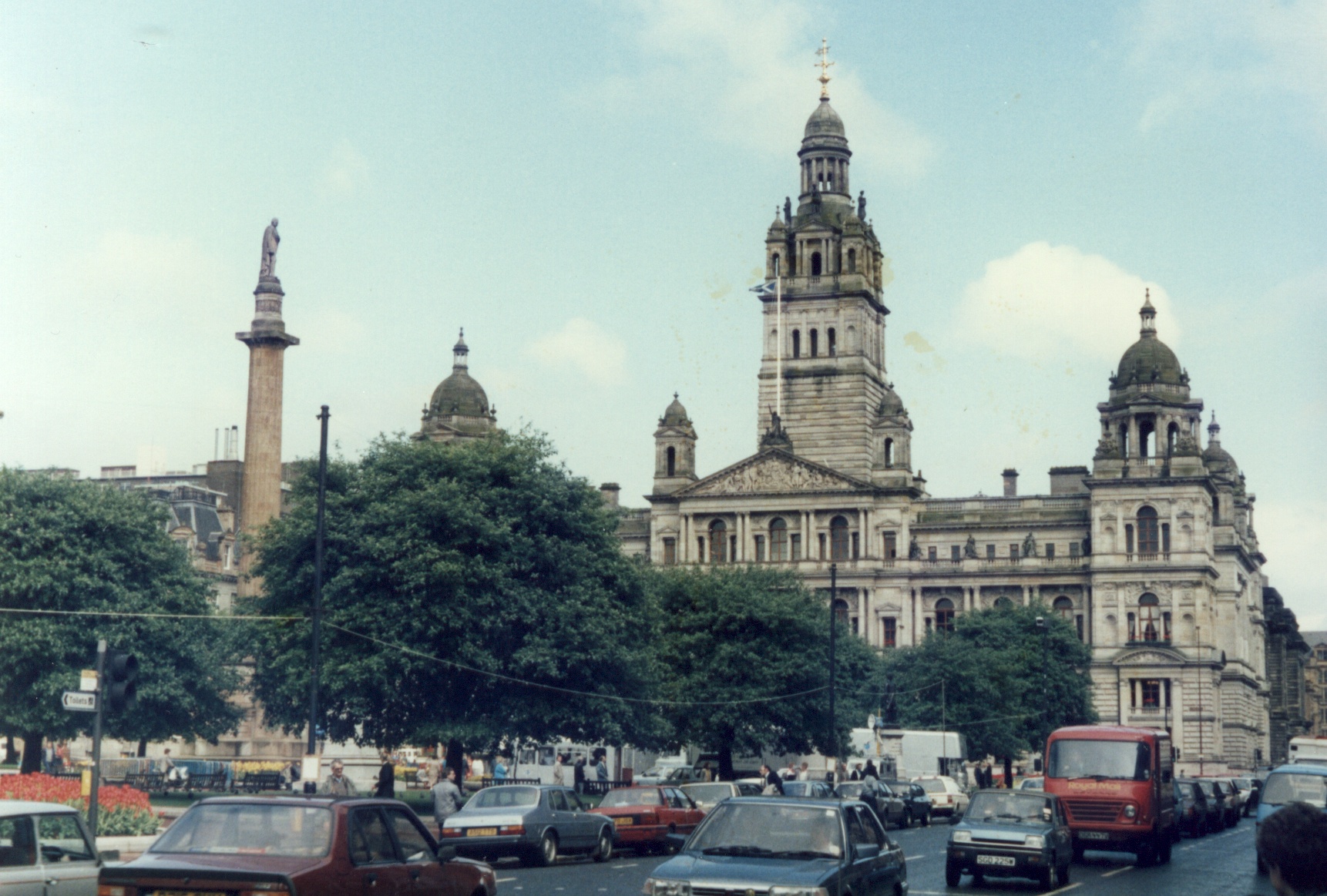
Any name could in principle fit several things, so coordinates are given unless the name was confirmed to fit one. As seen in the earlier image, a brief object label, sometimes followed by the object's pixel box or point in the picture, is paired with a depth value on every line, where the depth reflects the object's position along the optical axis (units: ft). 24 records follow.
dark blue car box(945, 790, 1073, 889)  89.81
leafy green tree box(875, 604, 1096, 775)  285.64
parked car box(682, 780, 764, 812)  124.88
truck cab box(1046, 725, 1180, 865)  113.91
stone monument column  226.17
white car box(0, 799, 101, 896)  49.01
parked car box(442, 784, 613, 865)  98.99
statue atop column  234.58
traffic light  68.64
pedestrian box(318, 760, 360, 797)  101.60
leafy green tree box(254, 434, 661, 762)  162.71
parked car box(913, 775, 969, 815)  187.32
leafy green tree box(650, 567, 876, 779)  224.53
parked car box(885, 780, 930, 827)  170.09
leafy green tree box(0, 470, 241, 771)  169.68
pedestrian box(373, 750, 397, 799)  115.55
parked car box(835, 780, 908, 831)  146.82
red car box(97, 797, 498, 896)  43.83
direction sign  69.02
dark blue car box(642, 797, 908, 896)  54.70
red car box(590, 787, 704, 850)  112.78
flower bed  94.89
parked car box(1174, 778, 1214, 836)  156.35
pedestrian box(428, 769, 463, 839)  108.78
